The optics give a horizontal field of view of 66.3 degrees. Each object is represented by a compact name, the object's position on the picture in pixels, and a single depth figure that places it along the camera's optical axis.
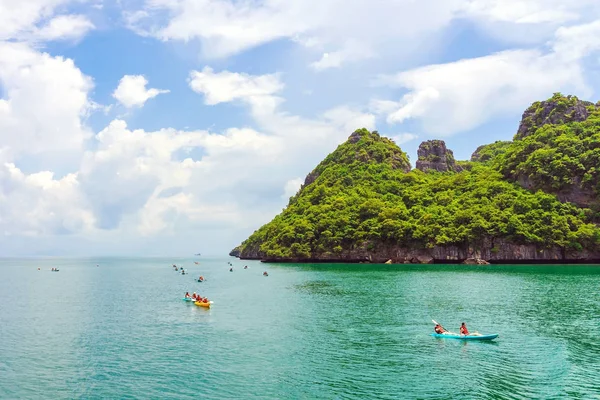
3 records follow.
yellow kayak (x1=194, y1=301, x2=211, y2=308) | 59.50
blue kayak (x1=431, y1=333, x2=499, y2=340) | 38.06
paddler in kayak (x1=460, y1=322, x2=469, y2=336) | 39.26
